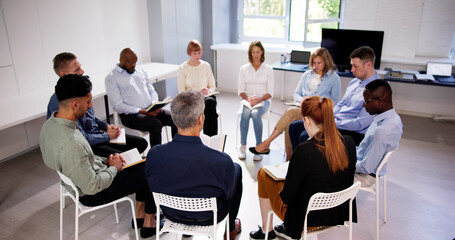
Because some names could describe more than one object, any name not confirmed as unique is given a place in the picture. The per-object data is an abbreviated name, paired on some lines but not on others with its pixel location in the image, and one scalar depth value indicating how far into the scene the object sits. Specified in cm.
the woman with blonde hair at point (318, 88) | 369
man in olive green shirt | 213
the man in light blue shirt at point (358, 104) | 321
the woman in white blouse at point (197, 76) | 409
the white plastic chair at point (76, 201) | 216
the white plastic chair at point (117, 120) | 369
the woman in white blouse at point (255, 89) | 403
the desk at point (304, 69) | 441
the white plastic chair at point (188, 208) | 193
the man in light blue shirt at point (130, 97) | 358
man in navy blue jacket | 190
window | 580
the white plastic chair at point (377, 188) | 246
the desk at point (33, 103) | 313
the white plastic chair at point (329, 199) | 199
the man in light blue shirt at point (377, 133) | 250
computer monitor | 498
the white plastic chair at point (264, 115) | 406
